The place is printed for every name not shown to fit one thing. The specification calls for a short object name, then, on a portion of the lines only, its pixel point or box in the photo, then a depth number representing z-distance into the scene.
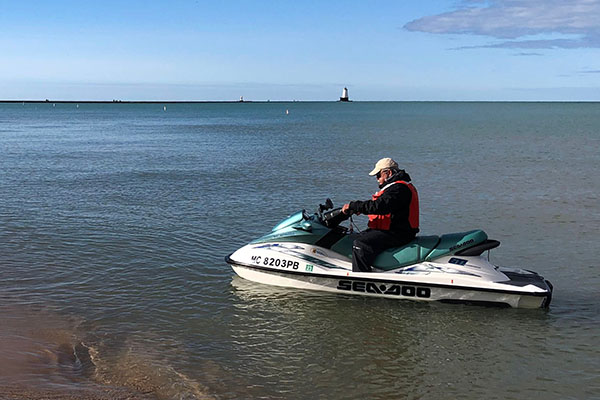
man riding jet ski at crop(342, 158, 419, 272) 7.56
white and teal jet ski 7.60
